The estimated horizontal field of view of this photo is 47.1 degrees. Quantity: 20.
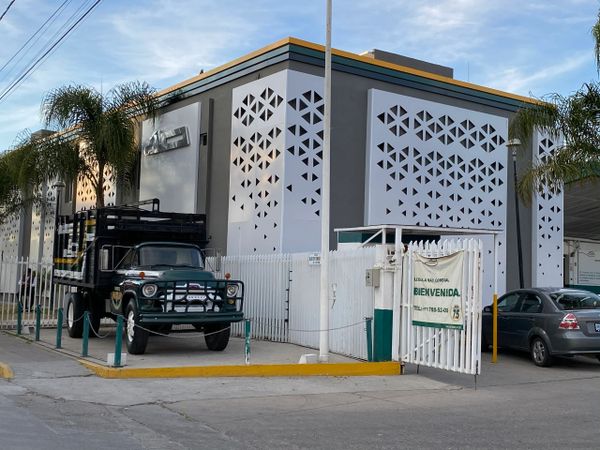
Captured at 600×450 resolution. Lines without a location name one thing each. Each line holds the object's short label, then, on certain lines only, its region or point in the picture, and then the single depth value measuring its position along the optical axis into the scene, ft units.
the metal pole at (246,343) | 40.25
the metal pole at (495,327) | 47.42
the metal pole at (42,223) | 105.60
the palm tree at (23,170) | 77.30
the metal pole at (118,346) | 36.94
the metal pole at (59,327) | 46.50
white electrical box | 41.57
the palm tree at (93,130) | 72.13
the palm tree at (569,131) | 56.90
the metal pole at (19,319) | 55.98
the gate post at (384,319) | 41.29
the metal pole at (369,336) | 41.86
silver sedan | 43.06
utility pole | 41.78
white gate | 36.24
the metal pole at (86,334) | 41.49
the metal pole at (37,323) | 51.83
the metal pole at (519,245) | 65.41
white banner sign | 36.91
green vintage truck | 43.75
